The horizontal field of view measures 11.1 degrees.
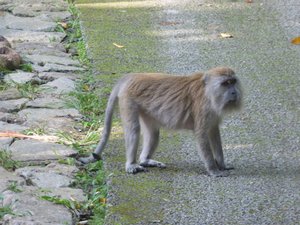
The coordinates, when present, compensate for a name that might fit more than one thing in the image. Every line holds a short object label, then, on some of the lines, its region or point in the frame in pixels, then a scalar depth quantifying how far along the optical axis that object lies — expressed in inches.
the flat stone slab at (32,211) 370.2
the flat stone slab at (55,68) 610.0
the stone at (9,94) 552.3
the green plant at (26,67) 607.8
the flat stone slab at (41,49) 650.0
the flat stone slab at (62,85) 565.1
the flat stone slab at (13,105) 532.1
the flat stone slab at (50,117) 508.2
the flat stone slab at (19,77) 578.8
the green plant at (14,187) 404.7
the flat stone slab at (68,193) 406.3
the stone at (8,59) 600.7
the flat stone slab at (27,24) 711.3
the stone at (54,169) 437.0
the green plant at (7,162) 442.8
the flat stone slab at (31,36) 681.8
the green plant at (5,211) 376.0
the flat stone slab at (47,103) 539.4
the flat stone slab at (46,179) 420.8
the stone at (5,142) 469.6
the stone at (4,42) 617.4
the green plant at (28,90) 556.1
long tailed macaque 429.0
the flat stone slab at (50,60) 627.6
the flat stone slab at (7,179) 410.7
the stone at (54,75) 593.1
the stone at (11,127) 496.4
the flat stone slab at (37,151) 460.0
